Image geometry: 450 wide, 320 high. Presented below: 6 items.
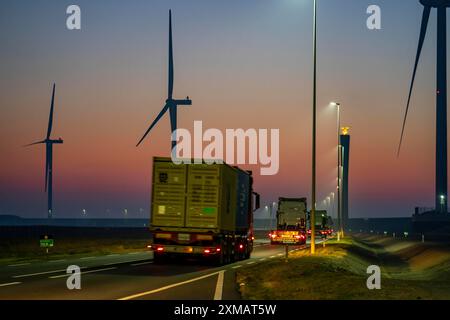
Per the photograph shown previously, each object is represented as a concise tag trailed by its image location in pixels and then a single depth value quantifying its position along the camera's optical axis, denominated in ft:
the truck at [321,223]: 288.10
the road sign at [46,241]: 123.85
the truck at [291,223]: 199.21
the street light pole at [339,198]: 238.27
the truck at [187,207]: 98.32
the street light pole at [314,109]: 125.18
